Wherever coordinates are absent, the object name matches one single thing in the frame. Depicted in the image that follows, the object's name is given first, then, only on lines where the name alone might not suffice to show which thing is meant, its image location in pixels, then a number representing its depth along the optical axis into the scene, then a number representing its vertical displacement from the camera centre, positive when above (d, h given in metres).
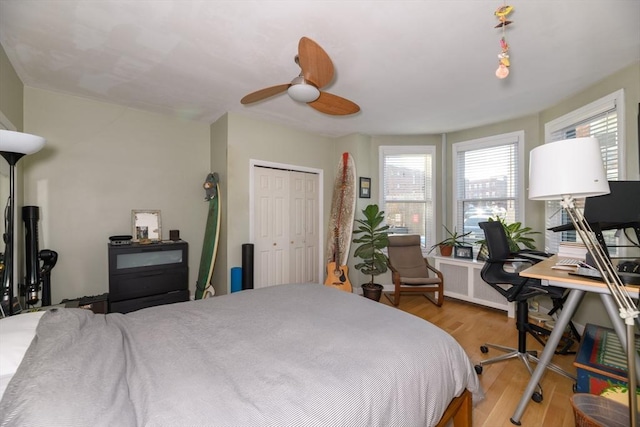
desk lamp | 1.09 +0.13
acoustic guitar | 3.69 -0.93
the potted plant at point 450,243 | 3.93 -0.48
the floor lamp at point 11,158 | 1.54 +0.35
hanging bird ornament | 1.37 +0.82
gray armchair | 3.76 -0.73
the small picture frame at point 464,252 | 3.73 -0.59
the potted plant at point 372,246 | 3.80 -0.51
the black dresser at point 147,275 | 2.68 -0.69
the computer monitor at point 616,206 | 1.60 +0.03
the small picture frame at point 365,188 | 4.18 +0.38
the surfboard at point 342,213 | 3.96 -0.02
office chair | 2.00 -0.59
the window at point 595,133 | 2.35 +0.81
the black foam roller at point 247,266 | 3.27 -0.69
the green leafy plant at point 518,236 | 3.17 -0.31
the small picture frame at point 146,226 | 3.14 -0.17
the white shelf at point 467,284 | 3.35 -1.02
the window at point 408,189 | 4.30 +0.38
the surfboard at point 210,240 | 3.29 -0.37
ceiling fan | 1.52 +0.89
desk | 1.43 -0.57
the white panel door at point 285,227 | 3.66 -0.23
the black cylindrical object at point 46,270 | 2.54 -0.57
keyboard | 1.79 -0.37
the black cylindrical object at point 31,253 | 2.29 -0.36
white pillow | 0.89 -0.49
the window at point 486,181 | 3.55 +0.45
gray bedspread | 0.77 -0.62
